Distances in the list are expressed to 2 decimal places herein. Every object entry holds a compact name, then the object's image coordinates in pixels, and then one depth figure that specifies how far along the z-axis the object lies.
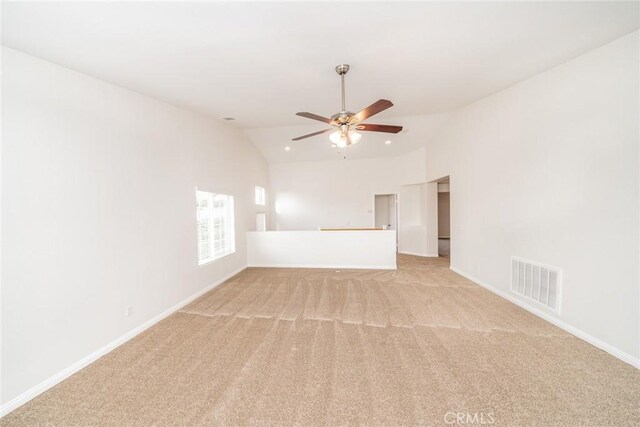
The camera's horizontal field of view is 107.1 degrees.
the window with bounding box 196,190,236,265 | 4.30
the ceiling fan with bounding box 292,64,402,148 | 2.51
